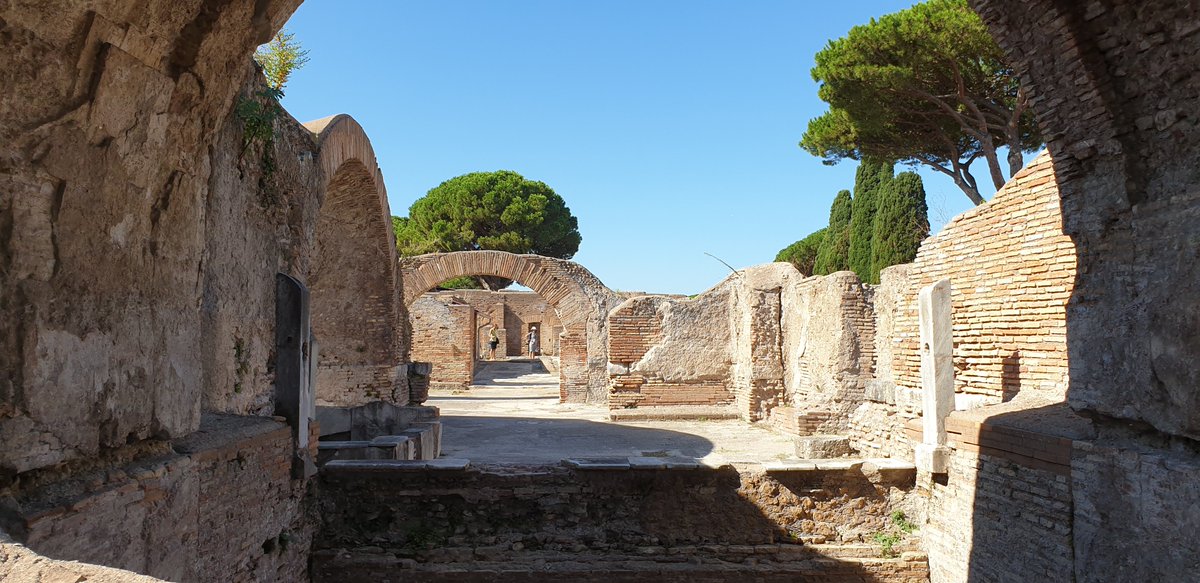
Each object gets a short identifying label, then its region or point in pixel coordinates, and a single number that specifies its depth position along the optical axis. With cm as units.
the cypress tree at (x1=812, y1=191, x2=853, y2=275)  1919
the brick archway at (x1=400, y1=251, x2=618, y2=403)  1270
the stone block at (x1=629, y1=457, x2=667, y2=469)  518
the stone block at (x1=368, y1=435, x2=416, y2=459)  573
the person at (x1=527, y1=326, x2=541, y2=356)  2723
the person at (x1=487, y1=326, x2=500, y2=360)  2661
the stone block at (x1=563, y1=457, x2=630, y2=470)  518
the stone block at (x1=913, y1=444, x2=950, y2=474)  486
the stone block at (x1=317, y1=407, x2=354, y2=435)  723
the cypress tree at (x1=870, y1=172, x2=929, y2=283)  1492
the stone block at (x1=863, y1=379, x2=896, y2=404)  660
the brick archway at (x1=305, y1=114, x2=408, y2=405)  809
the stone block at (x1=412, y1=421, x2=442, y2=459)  721
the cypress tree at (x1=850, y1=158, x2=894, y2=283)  1714
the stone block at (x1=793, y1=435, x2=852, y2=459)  691
